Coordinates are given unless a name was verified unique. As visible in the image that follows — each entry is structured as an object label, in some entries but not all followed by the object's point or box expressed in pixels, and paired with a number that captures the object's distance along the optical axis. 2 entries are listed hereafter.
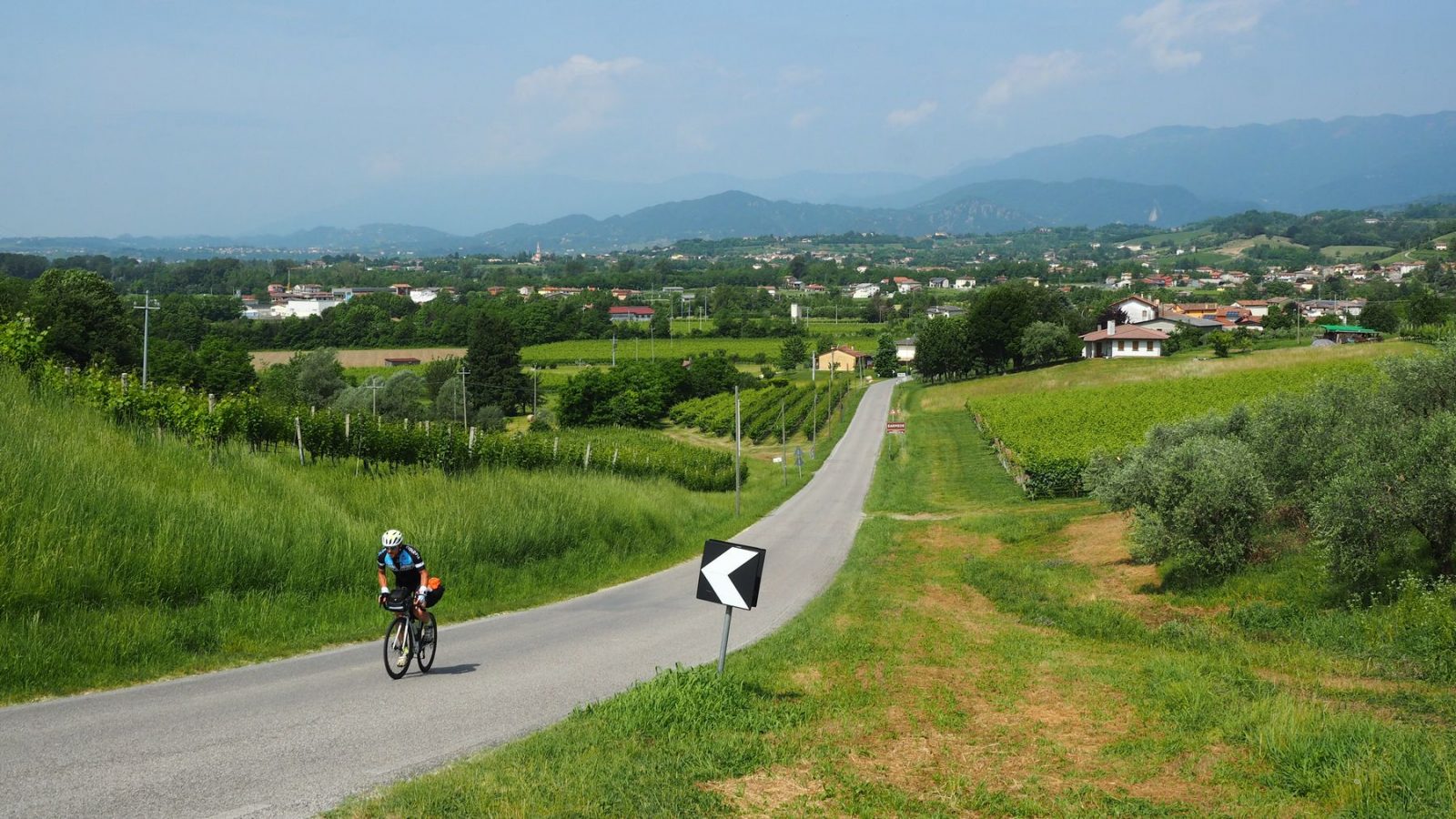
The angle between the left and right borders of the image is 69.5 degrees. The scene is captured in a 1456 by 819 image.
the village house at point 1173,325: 102.44
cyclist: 11.65
